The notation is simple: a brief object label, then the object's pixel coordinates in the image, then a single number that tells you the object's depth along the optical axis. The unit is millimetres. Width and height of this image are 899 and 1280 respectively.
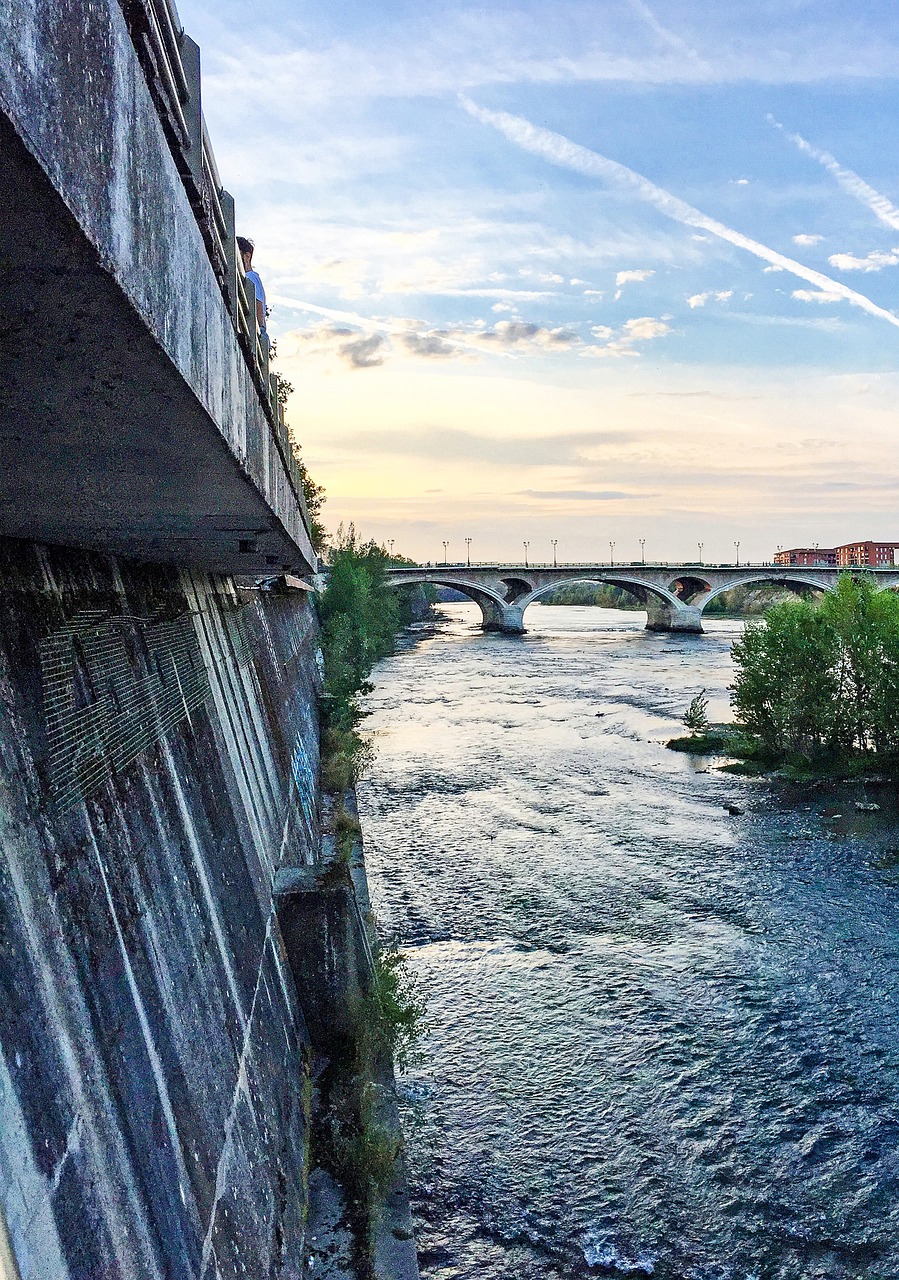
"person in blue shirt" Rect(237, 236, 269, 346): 8072
